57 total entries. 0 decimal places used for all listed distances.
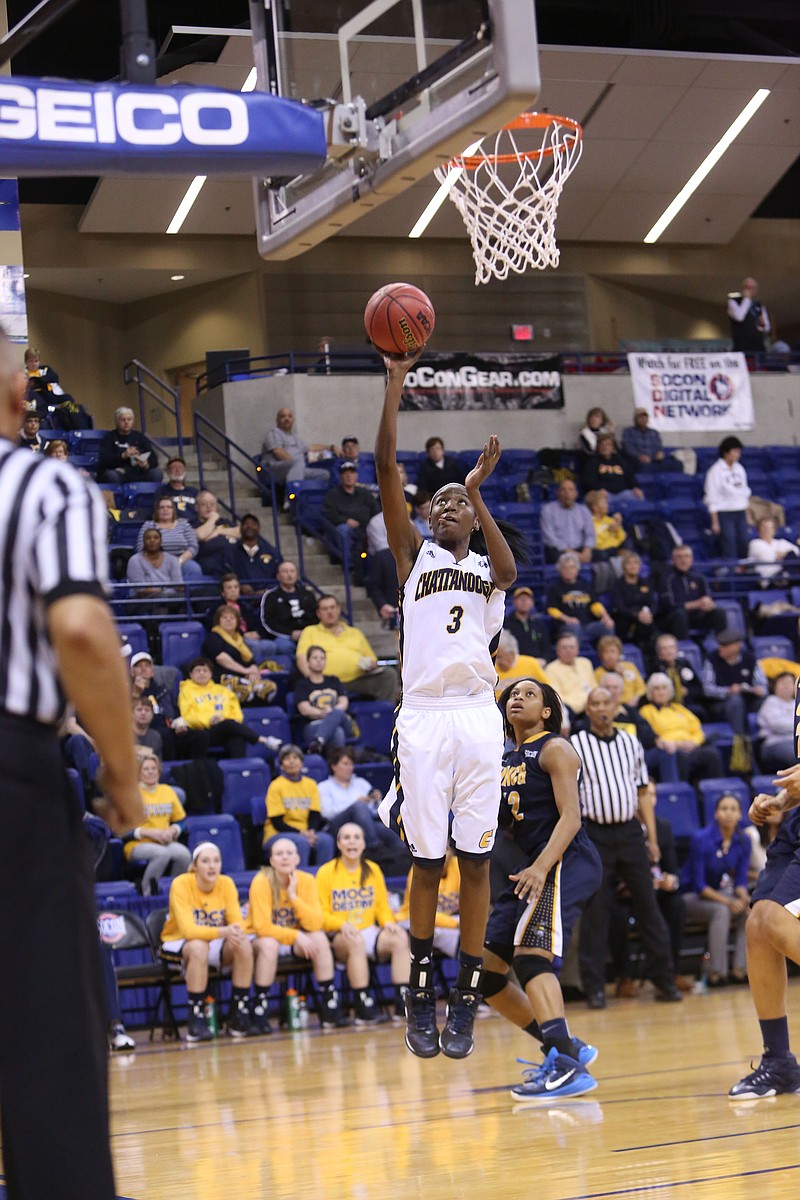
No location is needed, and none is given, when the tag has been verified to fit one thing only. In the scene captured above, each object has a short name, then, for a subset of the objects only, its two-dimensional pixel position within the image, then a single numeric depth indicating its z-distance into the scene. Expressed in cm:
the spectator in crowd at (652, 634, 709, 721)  1350
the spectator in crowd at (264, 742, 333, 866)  1118
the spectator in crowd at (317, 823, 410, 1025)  1052
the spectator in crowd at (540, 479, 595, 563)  1548
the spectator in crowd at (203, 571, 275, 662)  1291
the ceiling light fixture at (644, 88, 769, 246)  1959
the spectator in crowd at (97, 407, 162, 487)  1532
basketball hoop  1108
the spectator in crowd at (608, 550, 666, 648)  1443
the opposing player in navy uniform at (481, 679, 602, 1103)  691
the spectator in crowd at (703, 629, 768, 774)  1366
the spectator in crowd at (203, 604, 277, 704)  1255
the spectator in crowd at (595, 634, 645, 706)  1298
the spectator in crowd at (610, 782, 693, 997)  1134
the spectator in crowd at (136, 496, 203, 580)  1386
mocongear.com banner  1848
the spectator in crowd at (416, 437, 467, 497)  1547
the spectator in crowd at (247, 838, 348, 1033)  1032
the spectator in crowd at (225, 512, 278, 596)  1399
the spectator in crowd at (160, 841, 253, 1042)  1007
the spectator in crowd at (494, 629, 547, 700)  1190
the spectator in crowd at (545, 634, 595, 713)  1261
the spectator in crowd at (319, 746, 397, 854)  1131
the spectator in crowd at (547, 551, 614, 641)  1404
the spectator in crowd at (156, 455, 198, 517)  1463
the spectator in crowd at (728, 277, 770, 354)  1989
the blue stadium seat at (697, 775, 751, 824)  1229
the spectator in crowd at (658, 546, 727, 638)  1503
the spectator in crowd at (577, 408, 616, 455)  1766
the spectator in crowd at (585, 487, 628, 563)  1602
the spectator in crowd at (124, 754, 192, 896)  1060
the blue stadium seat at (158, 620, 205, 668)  1291
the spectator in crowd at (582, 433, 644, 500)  1719
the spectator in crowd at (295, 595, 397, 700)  1314
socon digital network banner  1897
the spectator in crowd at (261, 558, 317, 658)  1338
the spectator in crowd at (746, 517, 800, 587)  1655
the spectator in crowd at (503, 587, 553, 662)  1320
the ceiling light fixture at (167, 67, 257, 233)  1902
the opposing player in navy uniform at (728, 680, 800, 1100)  626
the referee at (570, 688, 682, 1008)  1040
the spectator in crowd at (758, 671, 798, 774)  1313
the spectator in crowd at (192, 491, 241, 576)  1409
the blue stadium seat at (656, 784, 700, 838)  1213
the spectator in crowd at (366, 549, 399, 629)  1419
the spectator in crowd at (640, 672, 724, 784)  1258
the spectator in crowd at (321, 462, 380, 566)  1513
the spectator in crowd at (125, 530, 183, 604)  1330
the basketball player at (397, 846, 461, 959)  1083
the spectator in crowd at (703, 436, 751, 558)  1689
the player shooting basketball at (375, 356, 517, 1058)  591
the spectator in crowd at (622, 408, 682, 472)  1838
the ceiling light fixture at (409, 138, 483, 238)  1997
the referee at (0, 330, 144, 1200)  276
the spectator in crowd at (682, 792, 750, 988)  1169
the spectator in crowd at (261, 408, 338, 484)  1652
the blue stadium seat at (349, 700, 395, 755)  1296
